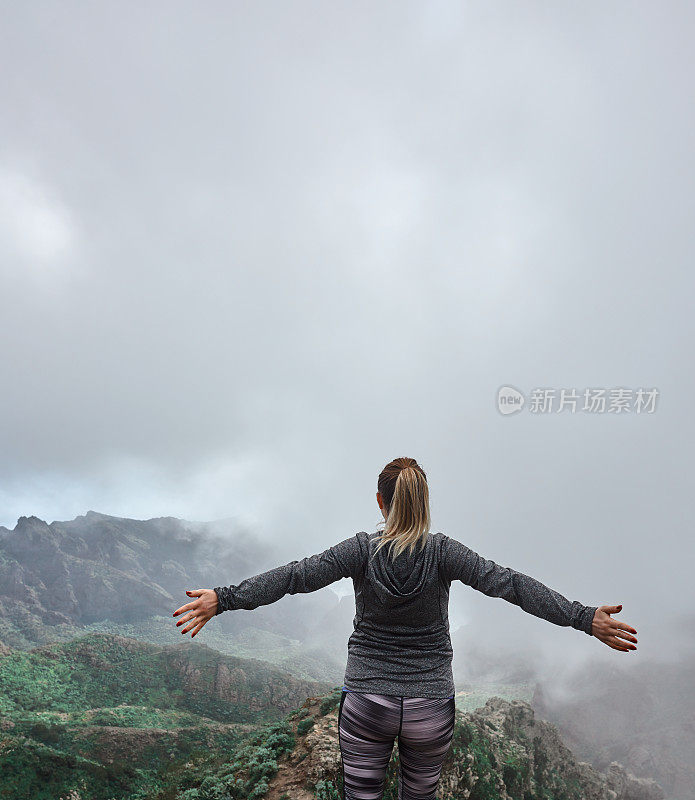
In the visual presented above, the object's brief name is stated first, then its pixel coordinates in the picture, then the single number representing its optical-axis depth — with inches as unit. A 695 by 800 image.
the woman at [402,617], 145.5
